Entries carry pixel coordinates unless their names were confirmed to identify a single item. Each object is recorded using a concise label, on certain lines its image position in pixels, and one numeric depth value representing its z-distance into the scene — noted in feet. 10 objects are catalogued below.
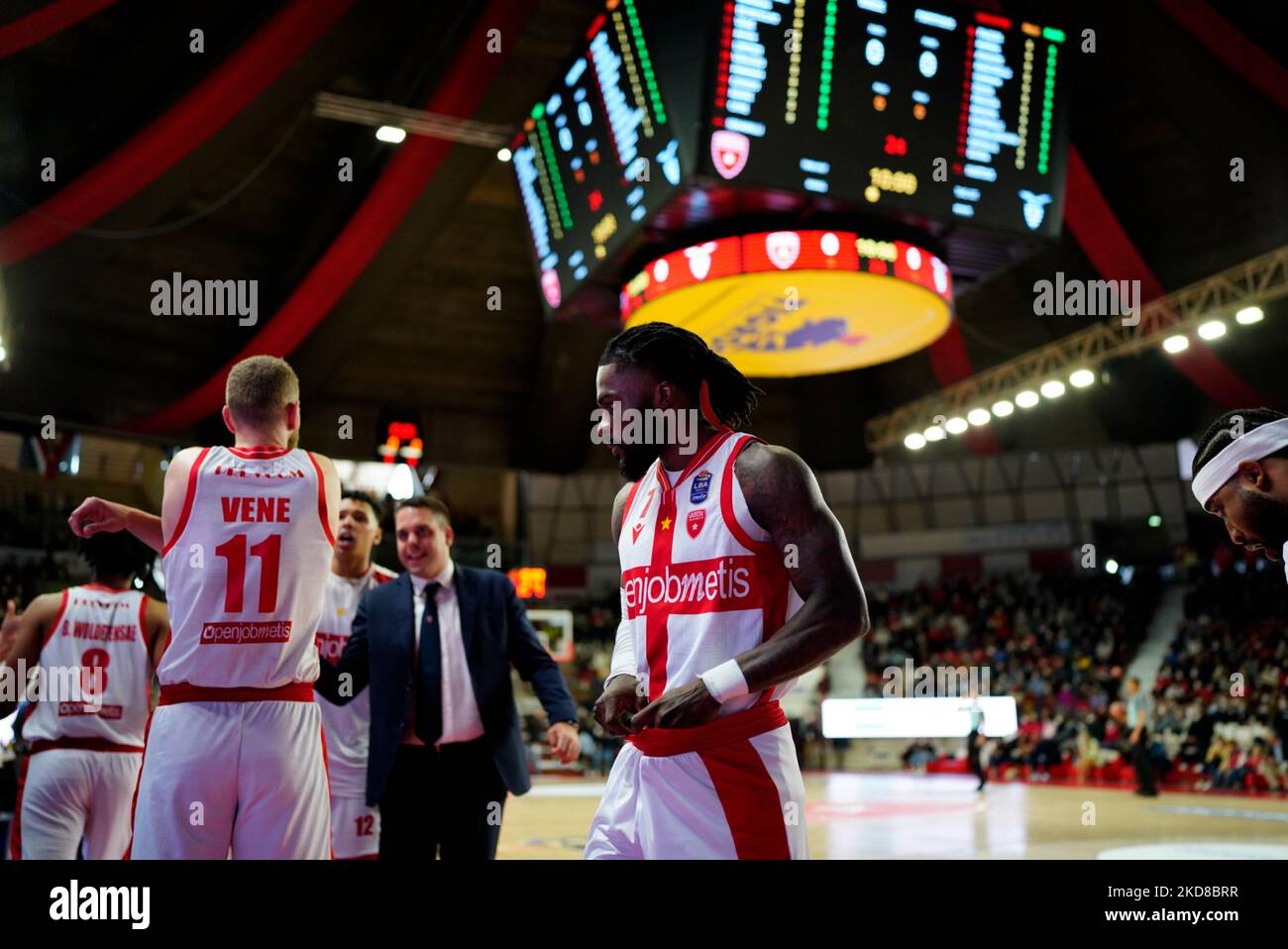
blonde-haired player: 8.96
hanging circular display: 26.68
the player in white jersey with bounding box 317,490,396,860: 13.80
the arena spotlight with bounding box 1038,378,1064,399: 53.62
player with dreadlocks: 6.95
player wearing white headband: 7.27
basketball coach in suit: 12.67
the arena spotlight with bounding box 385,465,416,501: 71.61
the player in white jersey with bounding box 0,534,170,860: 13.50
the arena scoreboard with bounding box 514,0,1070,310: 22.75
